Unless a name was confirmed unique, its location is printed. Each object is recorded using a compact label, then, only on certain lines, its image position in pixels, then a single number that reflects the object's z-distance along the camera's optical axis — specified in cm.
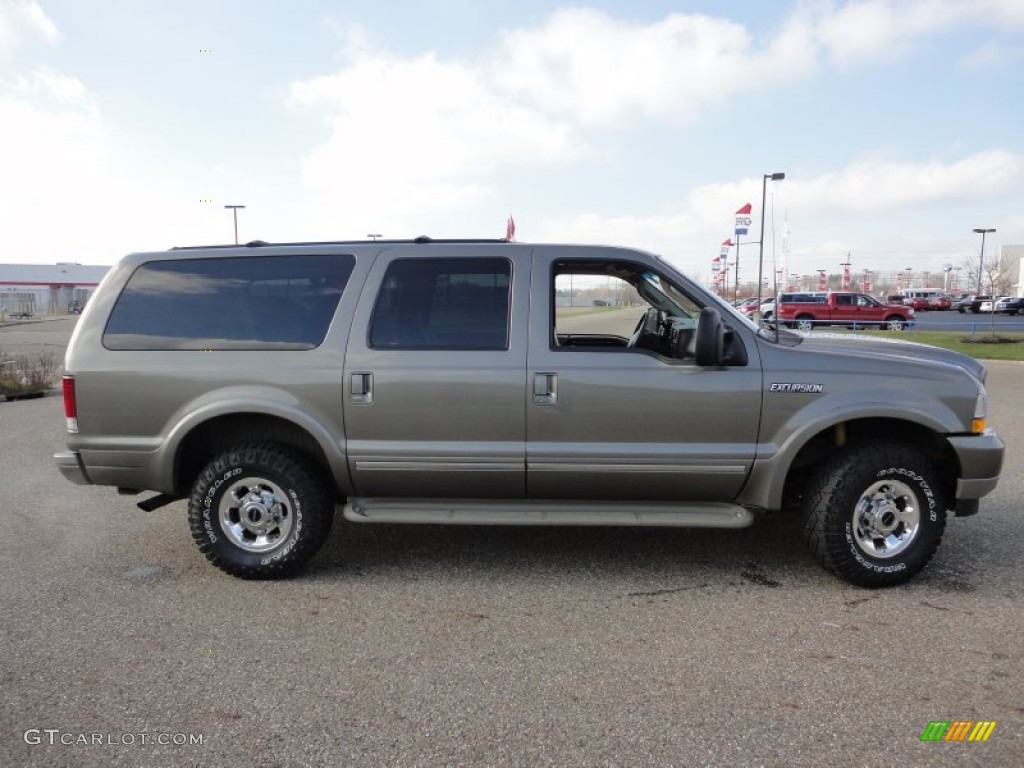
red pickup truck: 2889
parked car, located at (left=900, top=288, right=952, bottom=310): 5269
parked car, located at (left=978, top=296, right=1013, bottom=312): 4544
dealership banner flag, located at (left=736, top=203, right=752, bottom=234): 2214
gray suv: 377
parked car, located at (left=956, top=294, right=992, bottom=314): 4610
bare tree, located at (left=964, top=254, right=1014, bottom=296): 4276
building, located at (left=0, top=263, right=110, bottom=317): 6869
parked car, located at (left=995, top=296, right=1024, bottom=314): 4419
